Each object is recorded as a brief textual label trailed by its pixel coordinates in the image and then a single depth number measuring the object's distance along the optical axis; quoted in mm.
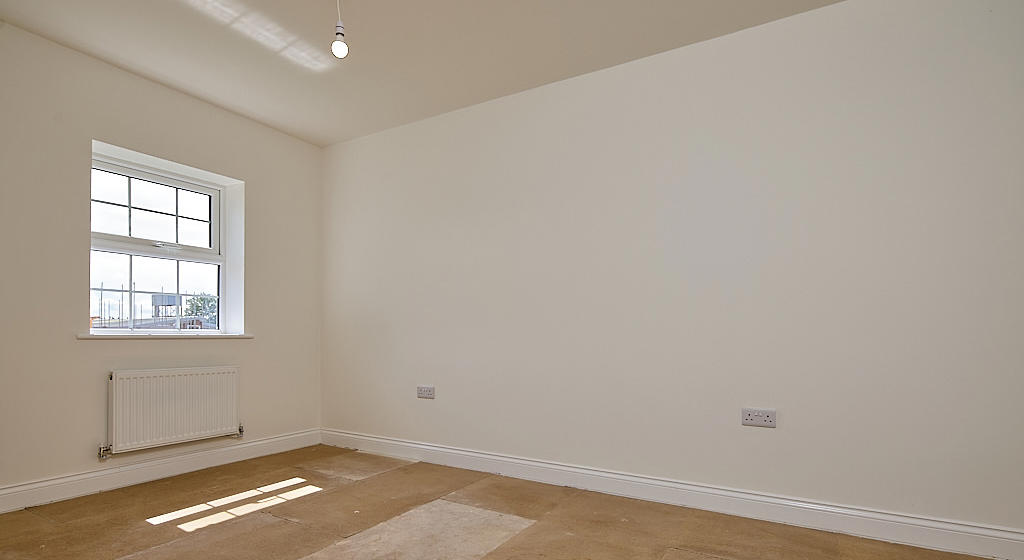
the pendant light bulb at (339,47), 2322
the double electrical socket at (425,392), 4207
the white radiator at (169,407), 3428
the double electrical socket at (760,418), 2895
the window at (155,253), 3621
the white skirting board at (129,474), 3014
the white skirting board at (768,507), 2420
